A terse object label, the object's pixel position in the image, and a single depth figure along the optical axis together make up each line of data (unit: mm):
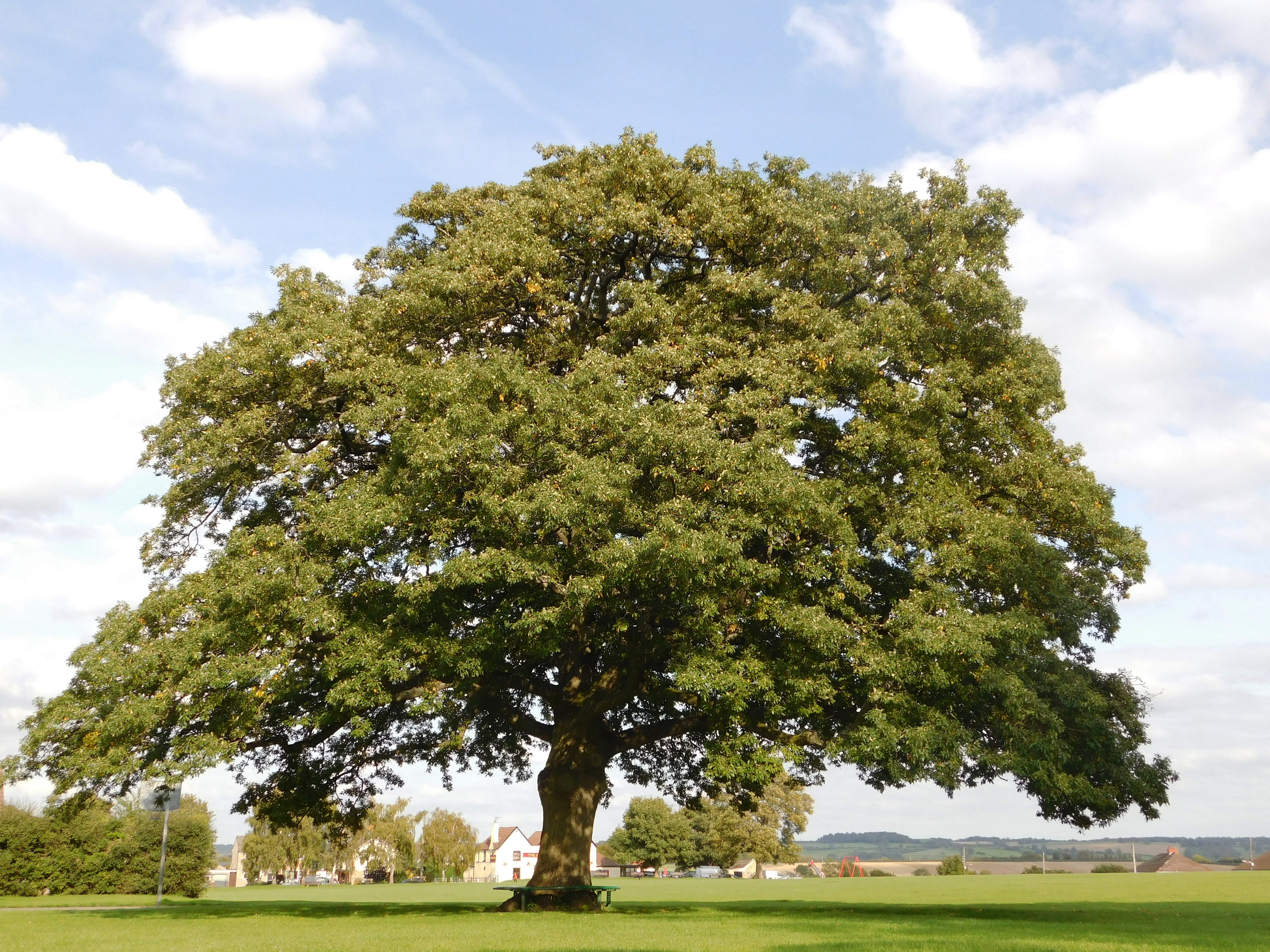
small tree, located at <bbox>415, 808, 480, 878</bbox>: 77312
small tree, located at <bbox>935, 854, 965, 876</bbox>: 76312
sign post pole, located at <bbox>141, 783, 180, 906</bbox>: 20625
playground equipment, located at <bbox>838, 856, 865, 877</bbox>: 90938
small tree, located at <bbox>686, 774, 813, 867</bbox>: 79625
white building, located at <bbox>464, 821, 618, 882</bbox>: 118375
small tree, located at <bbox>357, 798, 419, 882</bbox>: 73562
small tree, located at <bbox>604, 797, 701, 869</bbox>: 94188
